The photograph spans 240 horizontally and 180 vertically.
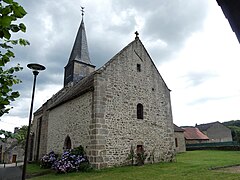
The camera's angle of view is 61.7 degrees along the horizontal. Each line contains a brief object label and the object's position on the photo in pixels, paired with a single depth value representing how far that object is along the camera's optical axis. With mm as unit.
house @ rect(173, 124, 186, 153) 32094
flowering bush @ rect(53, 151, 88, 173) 11627
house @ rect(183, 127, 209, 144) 39688
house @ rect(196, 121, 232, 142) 54781
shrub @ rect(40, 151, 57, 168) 14802
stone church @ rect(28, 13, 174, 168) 12547
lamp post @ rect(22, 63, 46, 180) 8612
